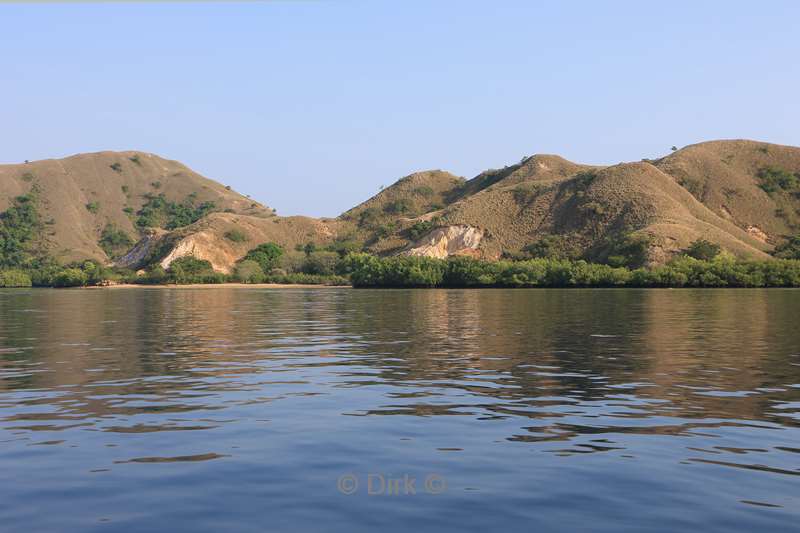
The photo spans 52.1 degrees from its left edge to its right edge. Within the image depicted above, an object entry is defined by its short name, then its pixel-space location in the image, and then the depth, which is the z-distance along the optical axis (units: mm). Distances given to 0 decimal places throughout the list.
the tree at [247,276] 194625
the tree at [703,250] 155000
